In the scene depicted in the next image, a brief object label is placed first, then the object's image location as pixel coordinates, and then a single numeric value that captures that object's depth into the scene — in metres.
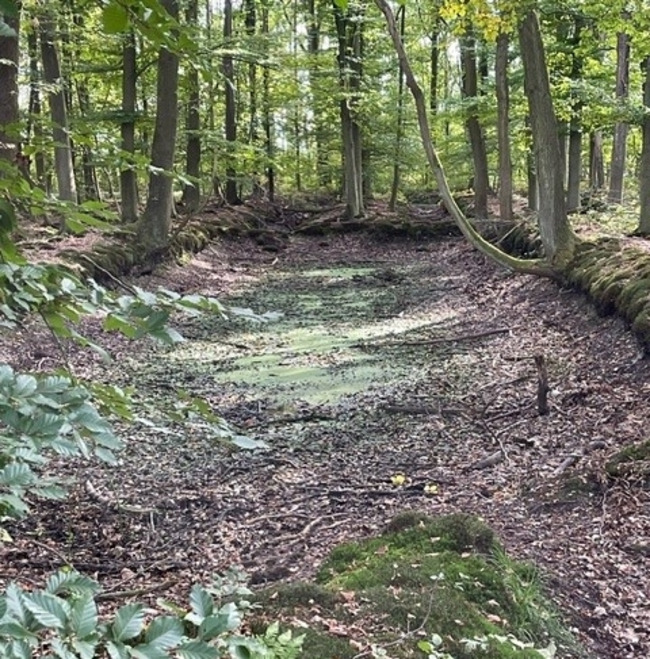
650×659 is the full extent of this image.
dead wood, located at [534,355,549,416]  5.43
